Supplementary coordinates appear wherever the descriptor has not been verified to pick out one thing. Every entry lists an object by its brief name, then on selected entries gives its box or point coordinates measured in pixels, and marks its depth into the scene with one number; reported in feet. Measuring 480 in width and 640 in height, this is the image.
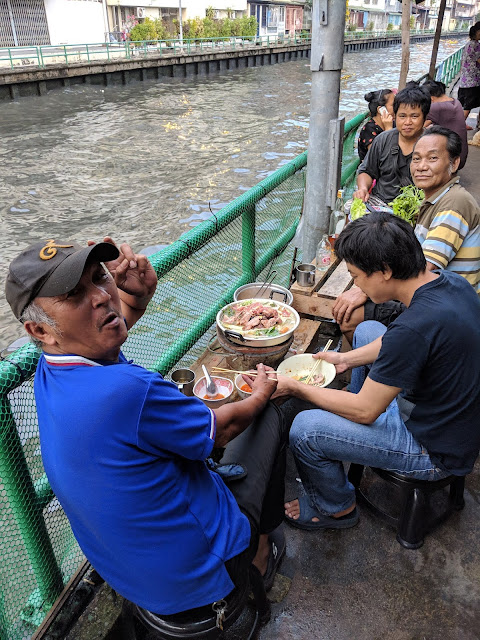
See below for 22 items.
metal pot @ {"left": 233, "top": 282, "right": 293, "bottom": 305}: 12.64
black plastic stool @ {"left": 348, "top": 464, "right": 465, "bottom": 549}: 8.41
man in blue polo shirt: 4.90
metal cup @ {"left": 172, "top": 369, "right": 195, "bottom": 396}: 9.47
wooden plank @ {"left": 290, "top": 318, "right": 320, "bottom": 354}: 11.73
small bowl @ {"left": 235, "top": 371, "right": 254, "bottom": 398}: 9.41
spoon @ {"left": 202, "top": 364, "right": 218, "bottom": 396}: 9.66
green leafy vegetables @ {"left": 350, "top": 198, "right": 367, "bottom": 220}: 15.85
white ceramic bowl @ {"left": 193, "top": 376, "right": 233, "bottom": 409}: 9.39
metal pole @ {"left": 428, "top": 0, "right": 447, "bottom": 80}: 46.78
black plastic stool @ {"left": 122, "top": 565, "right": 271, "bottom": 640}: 6.09
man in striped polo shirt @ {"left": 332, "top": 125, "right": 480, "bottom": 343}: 10.59
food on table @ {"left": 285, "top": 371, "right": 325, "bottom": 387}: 10.04
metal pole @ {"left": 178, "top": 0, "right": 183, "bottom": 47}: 139.23
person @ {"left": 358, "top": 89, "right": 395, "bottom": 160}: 23.44
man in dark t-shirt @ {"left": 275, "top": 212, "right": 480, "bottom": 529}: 7.22
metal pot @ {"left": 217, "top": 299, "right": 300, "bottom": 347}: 9.87
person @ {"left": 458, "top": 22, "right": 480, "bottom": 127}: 35.42
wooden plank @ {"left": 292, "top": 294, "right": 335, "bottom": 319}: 13.02
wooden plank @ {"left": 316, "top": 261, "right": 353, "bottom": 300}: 13.08
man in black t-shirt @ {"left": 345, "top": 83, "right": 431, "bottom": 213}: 16.20
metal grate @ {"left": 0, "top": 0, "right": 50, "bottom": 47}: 112.27
